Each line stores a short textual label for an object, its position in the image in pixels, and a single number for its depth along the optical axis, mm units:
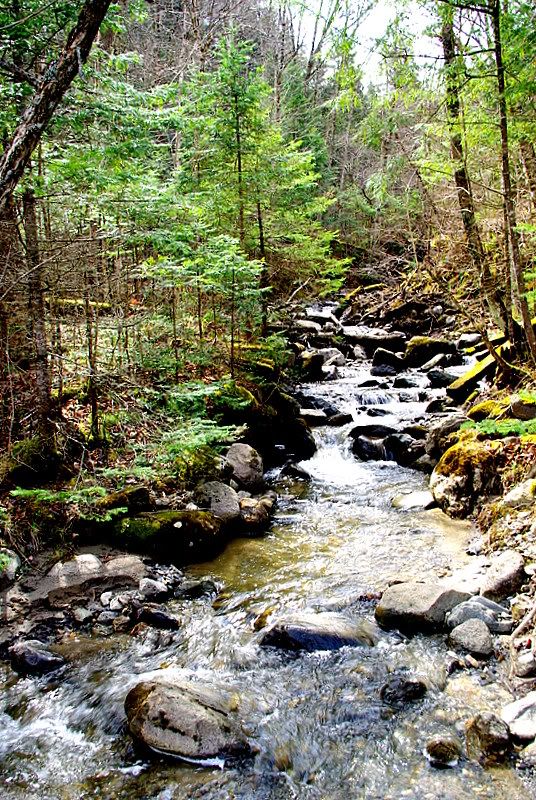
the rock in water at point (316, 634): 5027
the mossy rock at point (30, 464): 6602
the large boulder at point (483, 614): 4715
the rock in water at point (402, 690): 4207
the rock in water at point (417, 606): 5059
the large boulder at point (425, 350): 18125
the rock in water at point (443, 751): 3525
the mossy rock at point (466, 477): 7527
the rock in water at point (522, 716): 3490
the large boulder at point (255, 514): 7961
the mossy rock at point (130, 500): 6934
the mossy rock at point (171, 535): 6836
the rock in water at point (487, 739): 3467
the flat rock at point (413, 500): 8406
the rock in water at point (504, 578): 5137
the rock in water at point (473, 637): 4500
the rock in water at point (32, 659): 4820
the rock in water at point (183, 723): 3781
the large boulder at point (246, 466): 9242
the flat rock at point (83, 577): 5785
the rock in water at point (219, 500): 7770
